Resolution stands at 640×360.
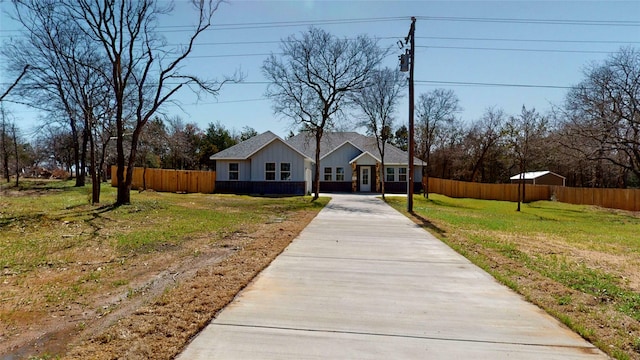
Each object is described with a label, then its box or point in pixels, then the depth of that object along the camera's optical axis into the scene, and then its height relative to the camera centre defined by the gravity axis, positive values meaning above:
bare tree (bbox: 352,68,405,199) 30.36 +6.08
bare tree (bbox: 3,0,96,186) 15.65 +5.52
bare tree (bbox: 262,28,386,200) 25.03 +6.30
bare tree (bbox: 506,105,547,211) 29.89 +3.72
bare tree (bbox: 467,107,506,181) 45.56 +4.67
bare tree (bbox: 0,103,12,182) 31.35 +2.97
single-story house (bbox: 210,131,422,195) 30.14 +1.03
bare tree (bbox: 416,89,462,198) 41.59 +6.06
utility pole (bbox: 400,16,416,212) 17.08 +4.95
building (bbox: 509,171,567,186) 40.91 +0.08
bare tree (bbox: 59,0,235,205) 15.76 +5.20
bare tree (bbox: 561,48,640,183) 24.00 +4.08
